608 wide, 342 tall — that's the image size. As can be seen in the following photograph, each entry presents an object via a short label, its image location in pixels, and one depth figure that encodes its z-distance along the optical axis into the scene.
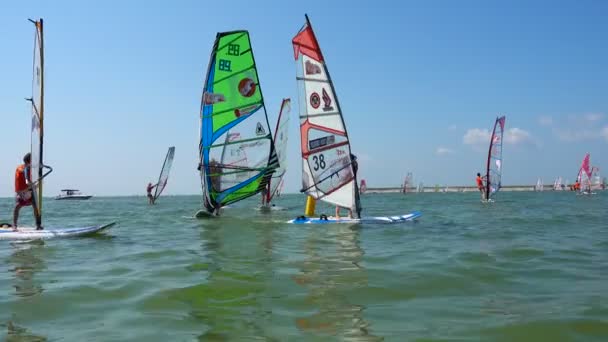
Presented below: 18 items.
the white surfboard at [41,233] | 11.18
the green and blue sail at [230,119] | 17.02
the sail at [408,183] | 82.10
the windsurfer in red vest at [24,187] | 11.54
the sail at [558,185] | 81.62
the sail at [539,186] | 86.88
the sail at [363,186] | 72.59
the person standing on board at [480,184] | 32.12
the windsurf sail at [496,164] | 30.88
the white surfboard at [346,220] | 14.48
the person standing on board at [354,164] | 14.91
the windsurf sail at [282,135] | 24.86
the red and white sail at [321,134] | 14.81
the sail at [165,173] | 39.25
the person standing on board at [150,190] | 39.51
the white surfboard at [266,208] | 24.07
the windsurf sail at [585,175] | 49.28
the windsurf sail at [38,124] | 11.30
